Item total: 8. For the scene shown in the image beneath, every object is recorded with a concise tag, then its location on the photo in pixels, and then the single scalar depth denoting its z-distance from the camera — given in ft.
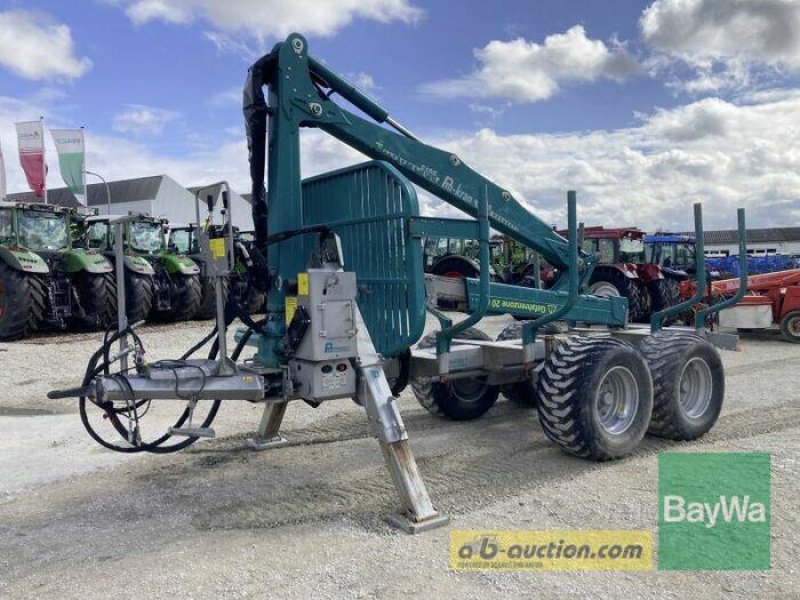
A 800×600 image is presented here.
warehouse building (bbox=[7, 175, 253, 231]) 142.82
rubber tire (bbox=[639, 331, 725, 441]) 18.56
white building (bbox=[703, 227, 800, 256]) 184.14
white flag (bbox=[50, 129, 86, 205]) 77.20
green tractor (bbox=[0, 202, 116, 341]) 37.96
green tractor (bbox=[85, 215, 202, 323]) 47.73
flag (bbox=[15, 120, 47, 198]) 71.56
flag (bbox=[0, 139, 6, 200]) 62.64
